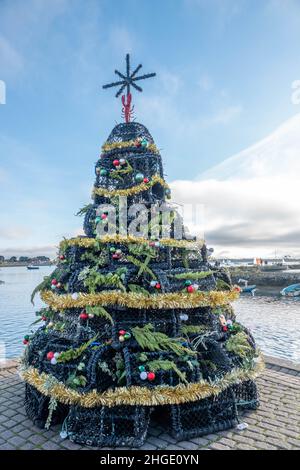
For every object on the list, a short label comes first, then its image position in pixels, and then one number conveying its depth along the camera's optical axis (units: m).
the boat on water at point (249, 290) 47.88
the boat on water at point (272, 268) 78.94
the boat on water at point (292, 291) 44.74
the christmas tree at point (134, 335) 6.14
